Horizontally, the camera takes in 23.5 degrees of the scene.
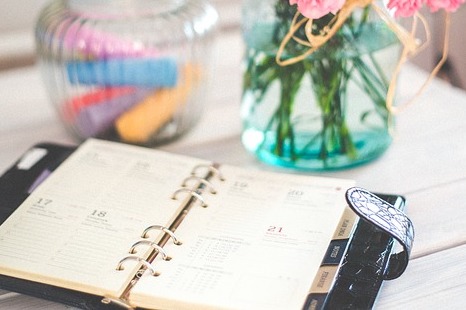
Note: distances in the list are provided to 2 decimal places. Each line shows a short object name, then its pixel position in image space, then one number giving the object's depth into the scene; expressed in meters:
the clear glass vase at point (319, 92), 0.75
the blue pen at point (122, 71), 0.83
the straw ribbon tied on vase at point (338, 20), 0.68
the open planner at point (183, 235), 0.64
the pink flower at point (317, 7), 0.67
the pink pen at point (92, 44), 0.82
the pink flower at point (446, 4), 0.68
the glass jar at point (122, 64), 0.83
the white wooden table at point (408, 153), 0.67
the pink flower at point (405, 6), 0.68
